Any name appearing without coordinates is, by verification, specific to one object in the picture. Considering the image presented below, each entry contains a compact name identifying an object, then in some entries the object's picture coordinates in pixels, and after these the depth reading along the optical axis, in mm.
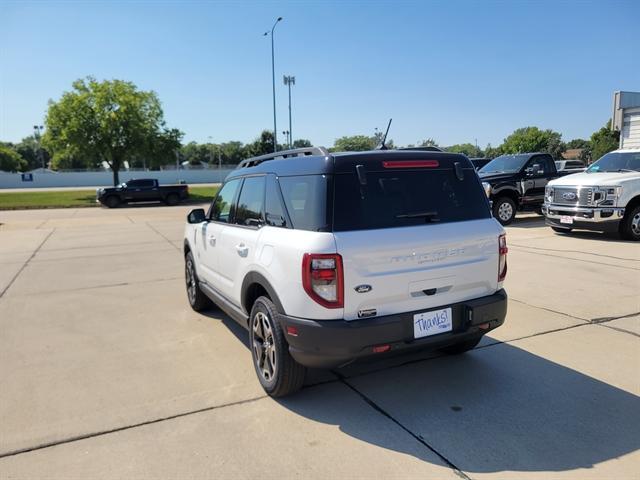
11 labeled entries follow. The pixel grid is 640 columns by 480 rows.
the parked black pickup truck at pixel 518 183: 13797
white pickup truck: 9914
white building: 19984
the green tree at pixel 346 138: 109338
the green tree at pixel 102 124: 33344
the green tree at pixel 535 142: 92875
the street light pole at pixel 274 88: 36281
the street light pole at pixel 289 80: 45938
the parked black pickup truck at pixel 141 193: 28812
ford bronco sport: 3045
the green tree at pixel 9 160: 93188
